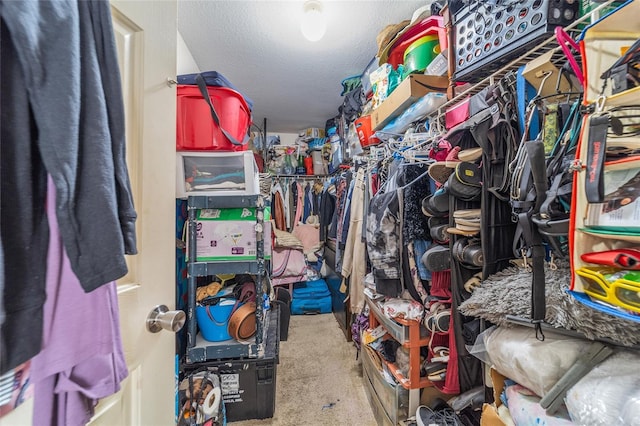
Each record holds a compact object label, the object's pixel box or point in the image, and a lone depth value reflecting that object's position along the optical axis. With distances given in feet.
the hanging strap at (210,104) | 4.39
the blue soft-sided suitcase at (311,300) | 10.73
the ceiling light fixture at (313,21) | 5.39
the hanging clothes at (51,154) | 1.10
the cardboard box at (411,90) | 4.70
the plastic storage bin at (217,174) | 4.83
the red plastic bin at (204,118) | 4.52
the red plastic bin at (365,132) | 7.36
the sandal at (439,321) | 4.07
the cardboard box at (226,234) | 4.96
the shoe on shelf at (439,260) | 3.89
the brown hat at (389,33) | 5.75
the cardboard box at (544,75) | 2.74
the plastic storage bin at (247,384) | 5.17
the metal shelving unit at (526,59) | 2.51
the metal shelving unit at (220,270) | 4.88
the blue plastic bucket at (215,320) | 5.09
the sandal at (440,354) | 4.28
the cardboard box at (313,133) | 13.52
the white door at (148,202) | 2.01
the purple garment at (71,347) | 1.31
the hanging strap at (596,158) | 1.80
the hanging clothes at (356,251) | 6.81
